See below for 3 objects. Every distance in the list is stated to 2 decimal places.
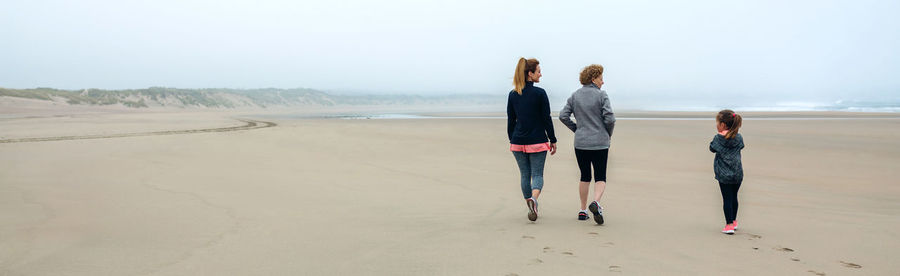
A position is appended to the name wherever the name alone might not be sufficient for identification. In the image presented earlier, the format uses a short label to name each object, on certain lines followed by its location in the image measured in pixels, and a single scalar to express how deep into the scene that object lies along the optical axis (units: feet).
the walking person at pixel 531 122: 15.46
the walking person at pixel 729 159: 13.92
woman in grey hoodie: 15.16
